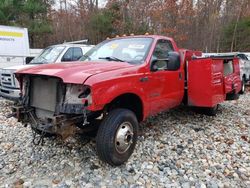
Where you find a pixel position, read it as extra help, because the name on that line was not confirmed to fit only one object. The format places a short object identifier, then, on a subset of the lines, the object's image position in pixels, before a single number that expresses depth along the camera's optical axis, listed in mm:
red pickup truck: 2455
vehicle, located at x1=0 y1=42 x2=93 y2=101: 5046
